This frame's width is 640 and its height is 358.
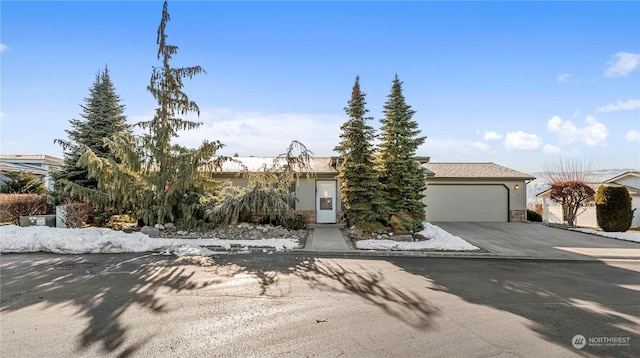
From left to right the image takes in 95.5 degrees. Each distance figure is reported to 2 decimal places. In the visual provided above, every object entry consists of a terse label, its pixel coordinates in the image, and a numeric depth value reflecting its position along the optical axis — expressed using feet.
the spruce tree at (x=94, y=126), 45.01
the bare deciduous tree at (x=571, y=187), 49.01
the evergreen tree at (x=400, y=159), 37.70
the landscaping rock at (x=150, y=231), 34.88
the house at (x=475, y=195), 52.08
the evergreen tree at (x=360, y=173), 35.94
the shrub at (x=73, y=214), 37.24
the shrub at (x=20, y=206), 41.75
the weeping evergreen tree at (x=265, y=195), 36.73
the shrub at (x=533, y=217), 55.11
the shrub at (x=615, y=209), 42.75
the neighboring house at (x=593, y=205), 57.88
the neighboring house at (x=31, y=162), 76.26
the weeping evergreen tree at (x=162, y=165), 35.91
